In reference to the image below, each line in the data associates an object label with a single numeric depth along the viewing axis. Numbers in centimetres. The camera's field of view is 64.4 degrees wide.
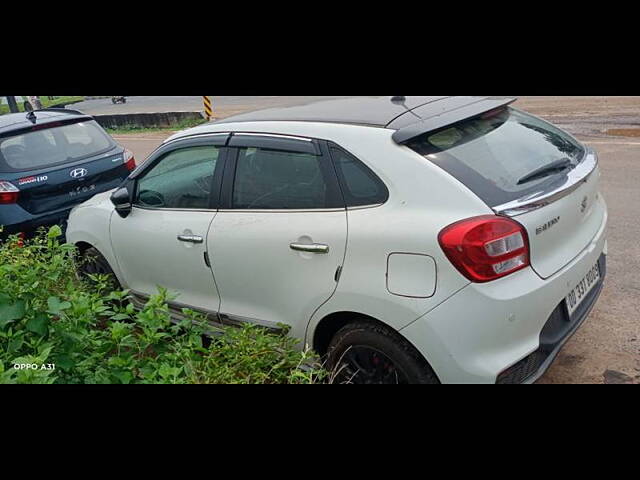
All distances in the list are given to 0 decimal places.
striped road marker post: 1461
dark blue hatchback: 510
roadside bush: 247
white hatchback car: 229
